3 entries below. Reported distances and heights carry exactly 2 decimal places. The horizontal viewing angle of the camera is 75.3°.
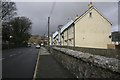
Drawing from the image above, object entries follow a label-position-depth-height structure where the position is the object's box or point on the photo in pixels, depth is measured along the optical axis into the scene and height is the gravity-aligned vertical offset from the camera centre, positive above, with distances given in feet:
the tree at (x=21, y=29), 111.58 +17.74
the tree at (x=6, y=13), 60.54 +23.15
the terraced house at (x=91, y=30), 49.71 +7.39
